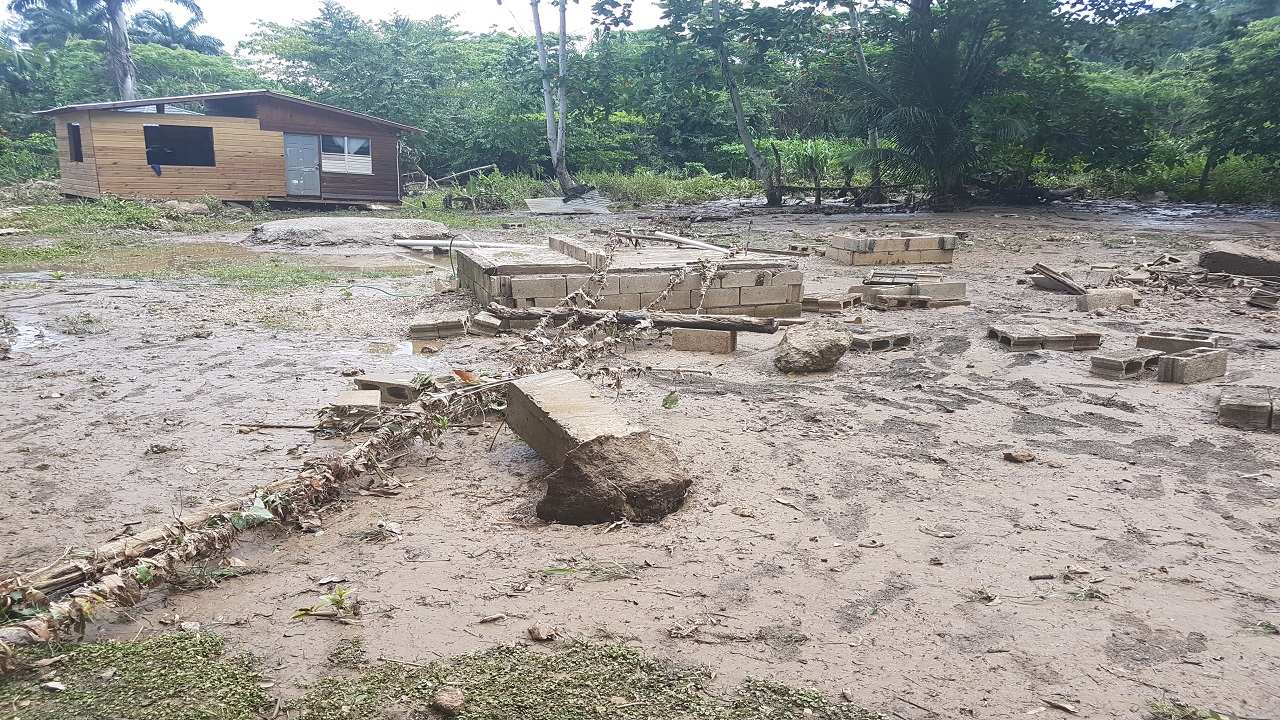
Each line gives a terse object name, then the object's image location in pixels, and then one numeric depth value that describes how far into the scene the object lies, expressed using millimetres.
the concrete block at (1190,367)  5363
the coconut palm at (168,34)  44375
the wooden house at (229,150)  22516
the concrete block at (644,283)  7574
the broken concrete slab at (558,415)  3562
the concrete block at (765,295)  7914
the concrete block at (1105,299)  7918
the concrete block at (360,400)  4641
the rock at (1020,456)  4113
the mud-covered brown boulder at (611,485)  3412
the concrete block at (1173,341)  5852
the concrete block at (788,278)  7961
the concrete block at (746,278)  7805
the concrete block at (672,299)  7625
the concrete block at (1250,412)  4422
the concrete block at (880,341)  6383
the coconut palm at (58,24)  40406
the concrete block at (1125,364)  5488
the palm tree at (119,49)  34562
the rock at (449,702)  2275
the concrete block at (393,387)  4914
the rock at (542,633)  2625
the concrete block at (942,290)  8305
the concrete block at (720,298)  7711
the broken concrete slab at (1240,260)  9179
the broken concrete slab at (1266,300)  7926
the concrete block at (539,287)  7371
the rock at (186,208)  20500
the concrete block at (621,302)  7500
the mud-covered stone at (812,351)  5785
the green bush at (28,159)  29375
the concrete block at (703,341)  6480
